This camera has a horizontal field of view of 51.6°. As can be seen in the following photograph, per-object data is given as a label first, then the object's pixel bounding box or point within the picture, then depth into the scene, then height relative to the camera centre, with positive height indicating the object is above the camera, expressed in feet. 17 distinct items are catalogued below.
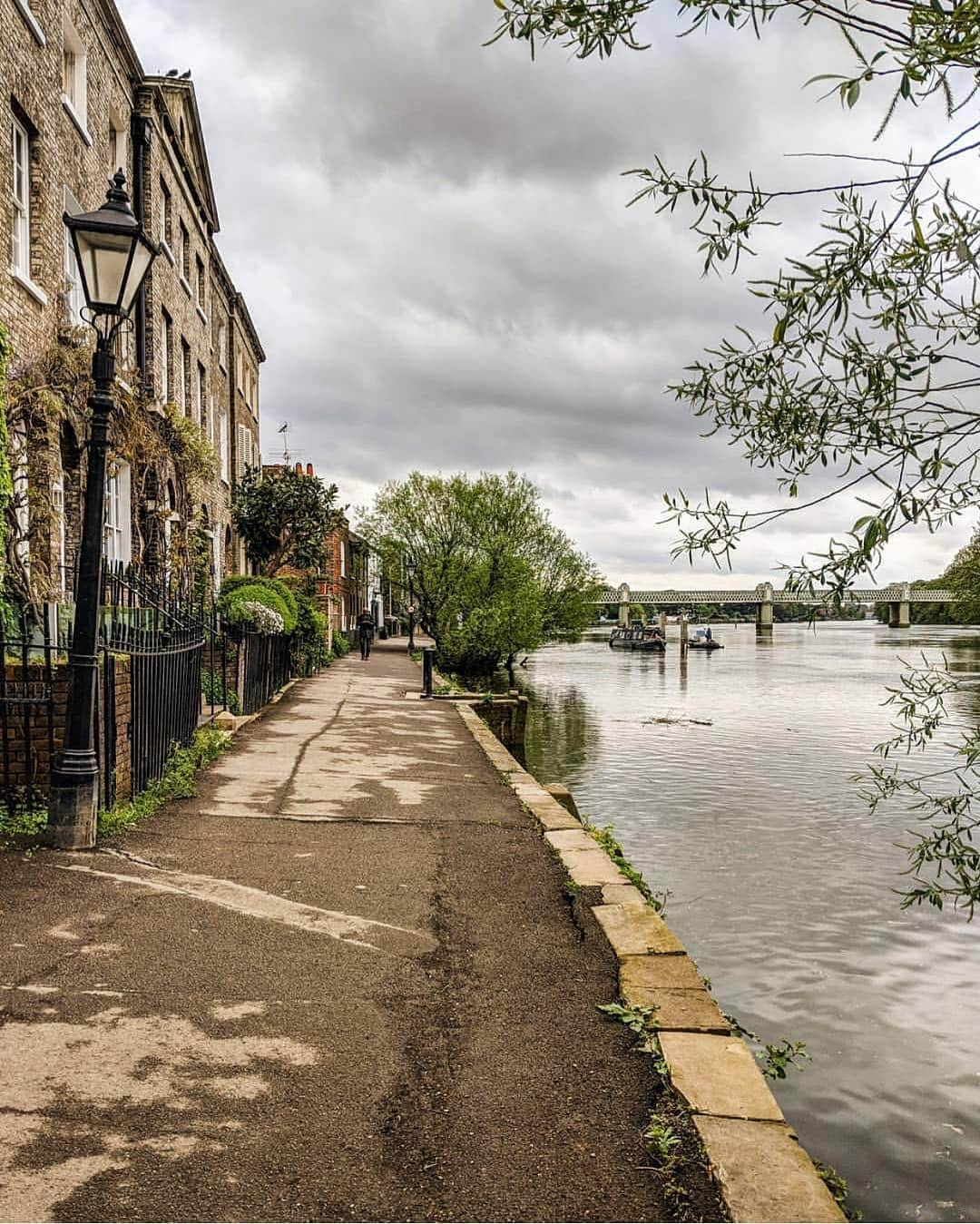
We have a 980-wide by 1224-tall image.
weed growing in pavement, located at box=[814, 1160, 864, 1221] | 11.62 -7.11
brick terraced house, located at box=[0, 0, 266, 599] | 39.04 +16.79
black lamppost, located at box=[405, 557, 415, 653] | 145.48 +6.88
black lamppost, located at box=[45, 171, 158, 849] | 20.75 +2.23
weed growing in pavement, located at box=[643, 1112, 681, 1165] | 9.99 -5.30
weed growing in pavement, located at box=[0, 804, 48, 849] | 21.30 -4.44
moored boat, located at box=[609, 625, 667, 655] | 278.87 -6.99
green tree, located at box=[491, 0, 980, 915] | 8.96 +3.32
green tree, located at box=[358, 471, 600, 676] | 128.57 +8.77
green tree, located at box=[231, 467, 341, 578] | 91.91 +9.08
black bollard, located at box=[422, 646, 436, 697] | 71.41 -4.05
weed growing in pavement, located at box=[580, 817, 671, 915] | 24.12 -6.30
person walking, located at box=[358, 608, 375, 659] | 124.67 -1.80
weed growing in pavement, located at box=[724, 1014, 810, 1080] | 17.88 -9.23
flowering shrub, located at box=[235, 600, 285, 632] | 55.01 -0.03
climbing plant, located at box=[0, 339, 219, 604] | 37.37 +8.32
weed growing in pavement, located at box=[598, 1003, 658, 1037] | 13.12 -5.35
